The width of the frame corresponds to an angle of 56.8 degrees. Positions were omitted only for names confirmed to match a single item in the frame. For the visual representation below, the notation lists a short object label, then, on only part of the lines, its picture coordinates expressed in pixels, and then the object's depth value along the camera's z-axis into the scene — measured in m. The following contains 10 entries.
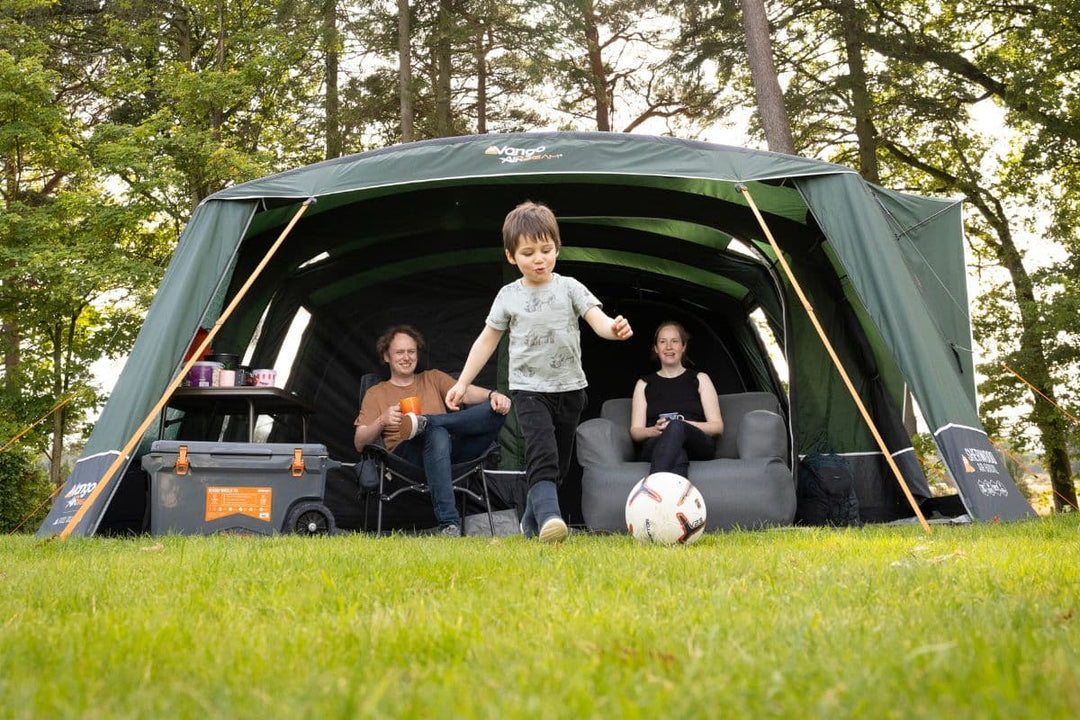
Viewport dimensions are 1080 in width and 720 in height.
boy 3.87
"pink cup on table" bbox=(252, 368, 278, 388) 5.38
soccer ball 3.51
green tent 4.79
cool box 4.77
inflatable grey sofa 4.95
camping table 5.06
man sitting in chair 5.24
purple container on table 5.18
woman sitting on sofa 5.37
